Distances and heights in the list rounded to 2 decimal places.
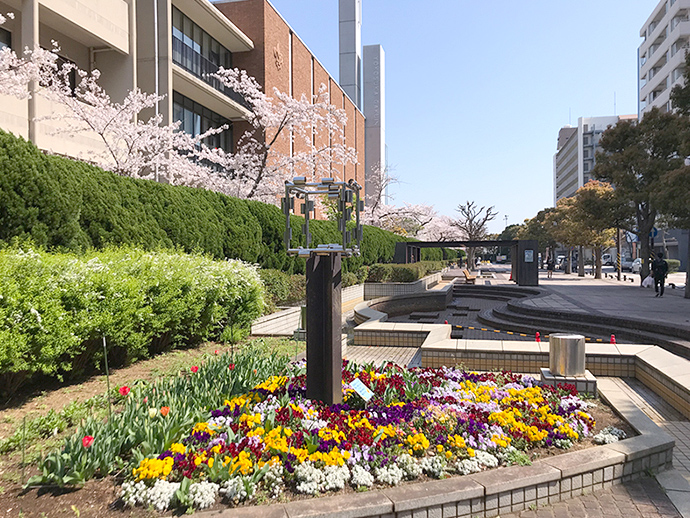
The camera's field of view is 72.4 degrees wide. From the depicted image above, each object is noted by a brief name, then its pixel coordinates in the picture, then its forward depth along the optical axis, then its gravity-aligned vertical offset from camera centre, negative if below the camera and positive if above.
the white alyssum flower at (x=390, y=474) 3.41 -1.63
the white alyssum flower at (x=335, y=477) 3.32 -1.60
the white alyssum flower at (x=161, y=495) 3.02 -1.55
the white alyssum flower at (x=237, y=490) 3.13 -1.58
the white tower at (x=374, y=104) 62.28 +20.46
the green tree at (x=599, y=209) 25.61 +2.29
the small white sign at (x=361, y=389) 4.31 -1.26
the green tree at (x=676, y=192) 16.23 +2.01
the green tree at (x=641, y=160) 22.19 +4.46
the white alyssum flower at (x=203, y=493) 3.04 -1.56
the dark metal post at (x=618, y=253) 31.25 -0.26
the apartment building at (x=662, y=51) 50.41 +22.99
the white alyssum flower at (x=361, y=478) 3.36 -1.62
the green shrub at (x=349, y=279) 20.80 -1.19
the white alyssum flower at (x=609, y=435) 4.23 -1.69
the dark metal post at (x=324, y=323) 4.39 -0.66
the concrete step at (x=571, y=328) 9.49 -1.94
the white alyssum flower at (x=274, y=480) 3.23 -1.59
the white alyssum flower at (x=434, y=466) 3.55 -1.63
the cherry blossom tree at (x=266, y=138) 22.59 +6.34
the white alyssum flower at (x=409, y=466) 3.52 -1.61
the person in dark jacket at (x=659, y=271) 19.28 -0.89
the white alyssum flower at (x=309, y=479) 3.25 -1.60
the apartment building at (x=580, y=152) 99.56 +21.96
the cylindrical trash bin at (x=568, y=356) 5.89 -1.33
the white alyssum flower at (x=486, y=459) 3.72 -1.65
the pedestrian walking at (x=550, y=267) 39.03 -1.36
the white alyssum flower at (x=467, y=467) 3.60 -1.65
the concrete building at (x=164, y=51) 14.98 +8.08
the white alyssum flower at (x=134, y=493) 3.04 -1.55
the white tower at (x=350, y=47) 58.69 +25.89
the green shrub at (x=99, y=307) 4.53 -0.62
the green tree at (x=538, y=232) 57.77 +2.75
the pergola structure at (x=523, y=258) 28.39 -0.42
